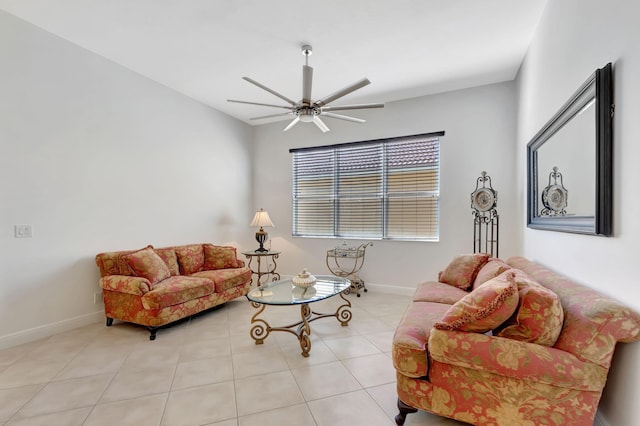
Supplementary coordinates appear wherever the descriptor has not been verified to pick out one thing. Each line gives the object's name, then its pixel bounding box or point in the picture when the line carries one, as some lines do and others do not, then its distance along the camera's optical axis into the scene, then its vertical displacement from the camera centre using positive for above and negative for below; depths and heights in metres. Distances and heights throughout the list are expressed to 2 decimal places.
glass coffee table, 2.61 -0.76
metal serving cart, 4.45 -0.77
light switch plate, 2.75 -0.17
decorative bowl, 3.05 -0.67
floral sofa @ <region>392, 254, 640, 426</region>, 1.35 -0.68
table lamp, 4.78 -0.14
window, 4.38 +0.41
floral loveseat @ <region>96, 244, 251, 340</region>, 2.97 -0.78
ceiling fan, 2.64 +1.05
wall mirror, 1.53 +0.34
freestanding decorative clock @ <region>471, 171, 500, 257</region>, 3.61 -0.02
